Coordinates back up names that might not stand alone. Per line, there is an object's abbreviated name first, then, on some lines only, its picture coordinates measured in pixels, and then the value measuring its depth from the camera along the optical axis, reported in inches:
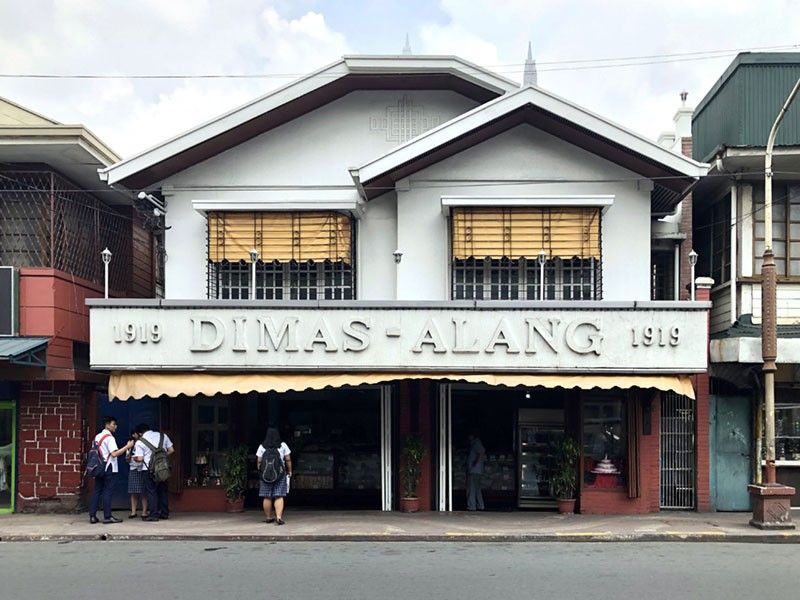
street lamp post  542.3
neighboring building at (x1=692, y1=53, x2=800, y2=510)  631.2
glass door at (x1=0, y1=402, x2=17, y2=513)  618.5
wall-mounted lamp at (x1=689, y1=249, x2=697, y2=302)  615.5
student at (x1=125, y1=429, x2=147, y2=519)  582.6
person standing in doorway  639.1
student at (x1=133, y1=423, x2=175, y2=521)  581.3
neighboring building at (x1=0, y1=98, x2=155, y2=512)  596.1
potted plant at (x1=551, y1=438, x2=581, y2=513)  608.7
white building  572.4
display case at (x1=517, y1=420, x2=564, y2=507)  659.4
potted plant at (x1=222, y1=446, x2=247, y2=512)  608.7
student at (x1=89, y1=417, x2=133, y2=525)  568.7
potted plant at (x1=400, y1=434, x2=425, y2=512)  606.9
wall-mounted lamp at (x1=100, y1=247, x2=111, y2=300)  599.0
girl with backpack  566.6
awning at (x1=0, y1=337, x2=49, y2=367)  553.0
